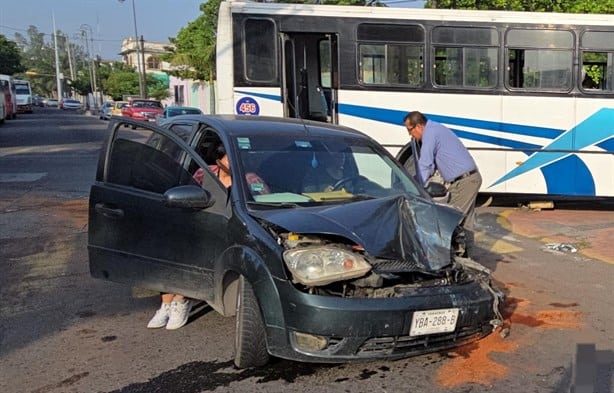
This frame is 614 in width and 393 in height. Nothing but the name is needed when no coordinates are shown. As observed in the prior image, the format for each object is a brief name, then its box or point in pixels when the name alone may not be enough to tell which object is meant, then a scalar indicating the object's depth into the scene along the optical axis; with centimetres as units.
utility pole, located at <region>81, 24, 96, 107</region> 8284
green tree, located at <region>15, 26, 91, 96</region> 12900
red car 3347
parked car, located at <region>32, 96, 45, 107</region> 9051
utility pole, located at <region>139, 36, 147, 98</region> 5114
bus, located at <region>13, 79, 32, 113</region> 5812
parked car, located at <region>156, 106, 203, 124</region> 2711
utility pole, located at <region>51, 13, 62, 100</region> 9482
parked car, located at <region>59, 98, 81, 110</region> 7261
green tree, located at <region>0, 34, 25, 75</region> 6593
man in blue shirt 671
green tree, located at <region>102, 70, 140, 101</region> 7144
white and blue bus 982
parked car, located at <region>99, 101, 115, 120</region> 4752
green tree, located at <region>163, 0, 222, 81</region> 3625
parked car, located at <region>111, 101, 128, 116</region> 3947
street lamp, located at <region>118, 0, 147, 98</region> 5009
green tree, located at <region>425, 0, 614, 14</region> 1590
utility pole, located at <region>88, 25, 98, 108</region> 7909
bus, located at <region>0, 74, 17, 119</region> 4040
